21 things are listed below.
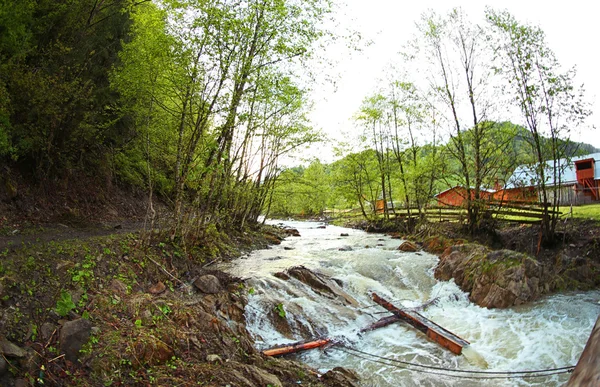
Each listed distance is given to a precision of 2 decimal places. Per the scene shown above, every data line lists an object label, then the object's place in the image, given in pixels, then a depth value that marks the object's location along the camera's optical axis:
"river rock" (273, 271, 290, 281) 10.28
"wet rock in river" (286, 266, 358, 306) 9.96
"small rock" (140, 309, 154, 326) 5.56
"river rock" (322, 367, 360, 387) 5.68
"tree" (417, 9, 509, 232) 15.64
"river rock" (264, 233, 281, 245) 19.29
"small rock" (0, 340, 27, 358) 3.81
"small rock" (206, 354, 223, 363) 5.15
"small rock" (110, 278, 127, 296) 6.53
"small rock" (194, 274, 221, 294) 8.59
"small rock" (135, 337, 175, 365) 4.73
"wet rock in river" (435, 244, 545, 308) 10.23
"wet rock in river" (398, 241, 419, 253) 17.11
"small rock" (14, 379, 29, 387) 3.61
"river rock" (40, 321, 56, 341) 4.35
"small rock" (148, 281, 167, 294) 7.90
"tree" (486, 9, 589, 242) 12.41
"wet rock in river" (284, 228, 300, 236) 24.97
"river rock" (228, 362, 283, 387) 4.77
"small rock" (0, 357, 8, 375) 3.64
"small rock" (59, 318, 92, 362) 4.28
